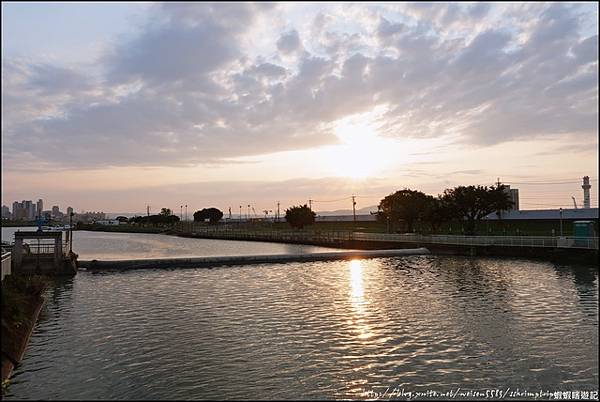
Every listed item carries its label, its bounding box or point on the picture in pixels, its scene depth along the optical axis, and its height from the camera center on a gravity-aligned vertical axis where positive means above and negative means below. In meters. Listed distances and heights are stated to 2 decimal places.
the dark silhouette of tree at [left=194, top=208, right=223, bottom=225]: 186.12 +2.88
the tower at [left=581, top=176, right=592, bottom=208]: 107.75 +6.85
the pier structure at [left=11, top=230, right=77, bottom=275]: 37.00 -2.86
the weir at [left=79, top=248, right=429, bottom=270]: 44.47 -3.79
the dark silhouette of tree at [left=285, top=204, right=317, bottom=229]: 105.56 +1.11
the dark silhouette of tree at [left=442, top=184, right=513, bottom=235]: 67.81 +2.88
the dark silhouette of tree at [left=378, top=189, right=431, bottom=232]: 78.00 +2.53
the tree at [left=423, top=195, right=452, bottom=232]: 71.50 +1.57
